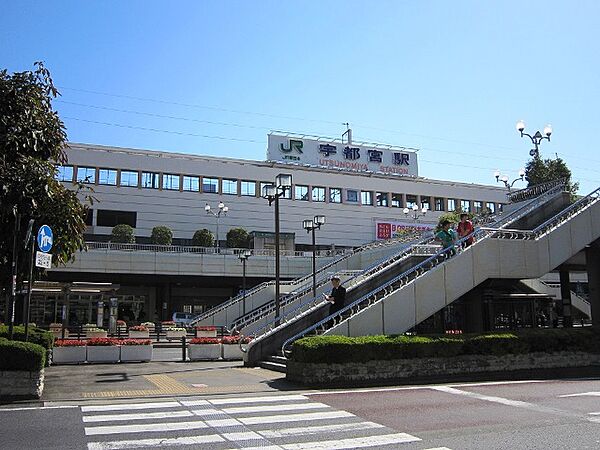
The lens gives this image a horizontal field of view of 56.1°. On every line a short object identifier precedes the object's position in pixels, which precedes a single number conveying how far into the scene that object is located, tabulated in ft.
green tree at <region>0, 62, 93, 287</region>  43.70
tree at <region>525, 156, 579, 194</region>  119.14
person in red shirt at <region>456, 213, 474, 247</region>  68.18
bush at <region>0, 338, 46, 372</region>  37.76
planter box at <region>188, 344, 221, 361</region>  68.13
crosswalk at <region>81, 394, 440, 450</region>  26.25
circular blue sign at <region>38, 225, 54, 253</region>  41.32
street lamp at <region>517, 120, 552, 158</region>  102.94
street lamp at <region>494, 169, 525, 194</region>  136.28
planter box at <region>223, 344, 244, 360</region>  69.82
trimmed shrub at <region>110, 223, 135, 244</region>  157.17
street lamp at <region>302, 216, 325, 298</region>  96.10
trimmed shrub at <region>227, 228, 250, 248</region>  174.60
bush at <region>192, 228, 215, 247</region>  165.89
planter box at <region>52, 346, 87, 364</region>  63.21
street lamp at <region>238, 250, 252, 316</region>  118.24
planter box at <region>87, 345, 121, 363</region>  64.59
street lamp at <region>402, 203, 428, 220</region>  202.18
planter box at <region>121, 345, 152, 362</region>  65.92
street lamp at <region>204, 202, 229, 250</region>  178.43
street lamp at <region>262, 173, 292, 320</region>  64.08
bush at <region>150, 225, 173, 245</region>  162.71
